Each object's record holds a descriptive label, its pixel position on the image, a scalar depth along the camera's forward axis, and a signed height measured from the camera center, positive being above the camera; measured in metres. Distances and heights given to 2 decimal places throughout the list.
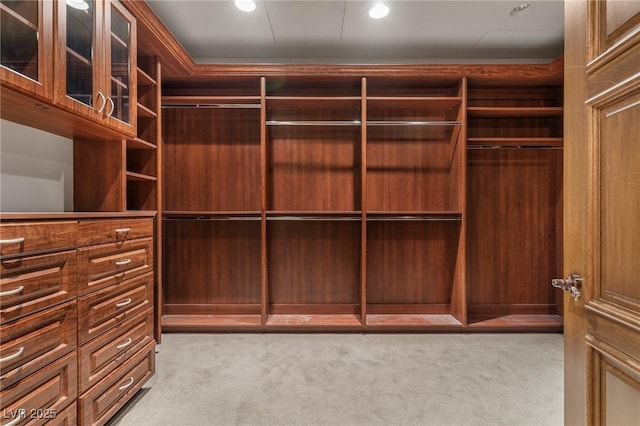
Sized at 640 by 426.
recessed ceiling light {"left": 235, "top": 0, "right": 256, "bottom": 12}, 2.30 +1.62
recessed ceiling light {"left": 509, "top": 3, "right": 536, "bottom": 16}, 2.36 +1.63
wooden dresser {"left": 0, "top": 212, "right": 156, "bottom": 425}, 1.09 -0.46
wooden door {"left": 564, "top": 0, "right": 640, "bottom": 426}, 0.81 +0.01
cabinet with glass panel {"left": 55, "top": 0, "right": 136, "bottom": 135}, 1.37 +0.80
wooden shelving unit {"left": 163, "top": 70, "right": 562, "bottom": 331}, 3.08 +0.13
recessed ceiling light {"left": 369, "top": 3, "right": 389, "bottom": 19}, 2.34 +1.61
